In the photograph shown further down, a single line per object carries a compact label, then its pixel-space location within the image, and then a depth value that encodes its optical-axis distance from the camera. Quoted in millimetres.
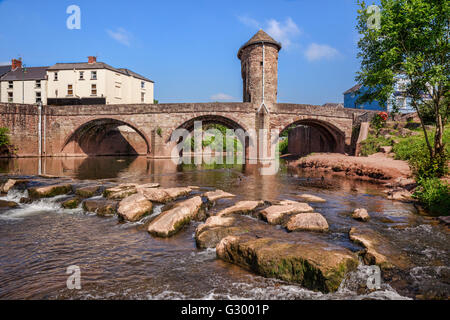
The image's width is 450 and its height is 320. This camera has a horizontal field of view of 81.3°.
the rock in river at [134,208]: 6156
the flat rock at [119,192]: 7855
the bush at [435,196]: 6965
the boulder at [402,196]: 8361
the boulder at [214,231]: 4715
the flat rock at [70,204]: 7430
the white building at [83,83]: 37156
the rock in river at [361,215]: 6054
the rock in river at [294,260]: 3383
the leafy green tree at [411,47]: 7371
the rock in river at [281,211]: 5727
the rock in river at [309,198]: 8115
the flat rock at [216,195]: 7854
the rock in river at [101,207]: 6738
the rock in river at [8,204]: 7528
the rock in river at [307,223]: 5156
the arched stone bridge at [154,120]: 24266
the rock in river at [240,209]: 6260
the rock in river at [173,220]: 5258
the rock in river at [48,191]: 8211
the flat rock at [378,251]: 3814
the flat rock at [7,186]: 9135
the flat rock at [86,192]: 8312
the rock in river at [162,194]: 7492
